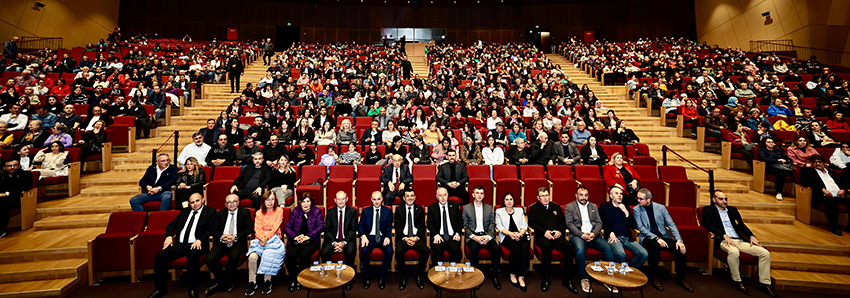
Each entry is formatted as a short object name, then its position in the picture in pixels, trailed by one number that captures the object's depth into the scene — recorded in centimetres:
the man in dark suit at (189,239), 284
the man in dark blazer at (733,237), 291
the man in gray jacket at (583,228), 306
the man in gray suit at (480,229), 311
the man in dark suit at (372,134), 563
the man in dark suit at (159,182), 383
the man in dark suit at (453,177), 418
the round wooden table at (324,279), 244
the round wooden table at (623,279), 241
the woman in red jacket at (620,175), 395
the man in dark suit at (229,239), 294
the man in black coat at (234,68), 844
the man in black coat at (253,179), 400
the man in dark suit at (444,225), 318
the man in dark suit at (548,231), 301
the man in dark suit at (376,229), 311
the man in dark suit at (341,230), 312
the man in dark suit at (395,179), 418
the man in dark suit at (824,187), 370
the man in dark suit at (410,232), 312
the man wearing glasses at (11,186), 356
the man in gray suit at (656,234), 302
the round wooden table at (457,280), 242
